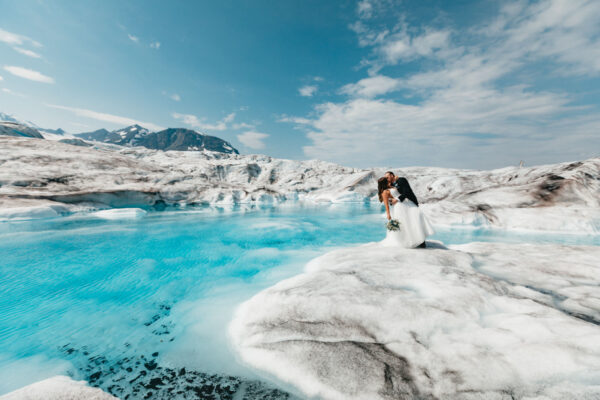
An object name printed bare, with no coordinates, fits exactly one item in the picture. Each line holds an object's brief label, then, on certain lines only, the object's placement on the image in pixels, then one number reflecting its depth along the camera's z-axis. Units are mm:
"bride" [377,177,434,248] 7289
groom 7359
